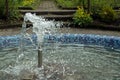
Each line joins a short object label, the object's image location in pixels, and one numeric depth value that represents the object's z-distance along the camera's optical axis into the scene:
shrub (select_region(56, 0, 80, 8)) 8.28
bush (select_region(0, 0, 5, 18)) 7.02
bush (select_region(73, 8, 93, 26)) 6.84
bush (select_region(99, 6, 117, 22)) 6.89
